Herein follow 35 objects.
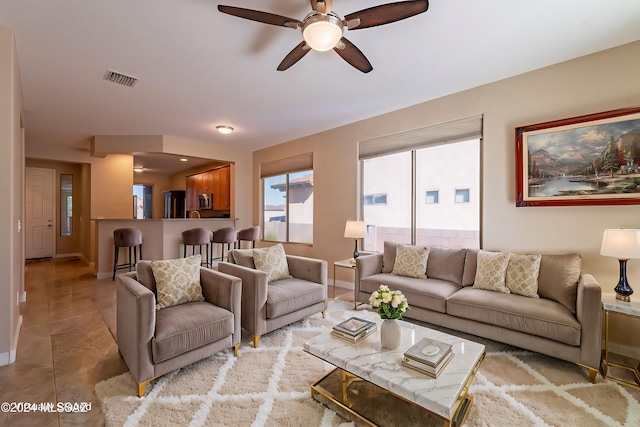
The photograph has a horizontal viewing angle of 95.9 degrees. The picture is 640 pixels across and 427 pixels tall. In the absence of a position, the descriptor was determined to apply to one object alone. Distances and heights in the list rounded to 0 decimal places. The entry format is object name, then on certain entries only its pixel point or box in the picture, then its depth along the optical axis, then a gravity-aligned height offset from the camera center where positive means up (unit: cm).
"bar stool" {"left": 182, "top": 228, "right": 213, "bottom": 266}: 536 -40
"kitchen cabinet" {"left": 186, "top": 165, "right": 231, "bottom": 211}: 676 +74
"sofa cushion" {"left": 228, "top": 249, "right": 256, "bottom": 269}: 320 -47
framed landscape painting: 248 +51
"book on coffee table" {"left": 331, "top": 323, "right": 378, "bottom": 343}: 190 -81
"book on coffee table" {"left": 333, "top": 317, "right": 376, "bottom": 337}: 194 -78
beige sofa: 209 -77
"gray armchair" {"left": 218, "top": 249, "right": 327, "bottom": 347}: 257 -76
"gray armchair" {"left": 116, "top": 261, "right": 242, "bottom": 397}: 189 -79
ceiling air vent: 299 +147
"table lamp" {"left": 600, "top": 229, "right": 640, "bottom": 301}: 215 -26
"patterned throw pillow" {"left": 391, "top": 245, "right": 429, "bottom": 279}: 334 -56
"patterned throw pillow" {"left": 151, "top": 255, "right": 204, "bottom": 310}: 234 -56
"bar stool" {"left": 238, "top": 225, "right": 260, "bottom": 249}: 579 -38
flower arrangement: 179 -56
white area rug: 169 -119
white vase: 181 -75
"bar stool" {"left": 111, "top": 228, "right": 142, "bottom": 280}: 489 -42
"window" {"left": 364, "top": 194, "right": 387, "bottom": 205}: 437 +24
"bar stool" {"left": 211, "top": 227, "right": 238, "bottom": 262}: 568 -41
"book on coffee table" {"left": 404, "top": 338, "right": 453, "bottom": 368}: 158 -79
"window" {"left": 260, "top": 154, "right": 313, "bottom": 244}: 548 +32
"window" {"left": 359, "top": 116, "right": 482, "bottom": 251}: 354 +41
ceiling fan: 175 +125
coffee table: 140 -86
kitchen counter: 514 -41
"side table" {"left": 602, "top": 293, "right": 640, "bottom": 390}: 201 -69
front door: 667 +7
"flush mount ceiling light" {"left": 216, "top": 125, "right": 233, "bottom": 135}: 477 +145
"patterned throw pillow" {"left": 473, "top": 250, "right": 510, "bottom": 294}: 276 -56
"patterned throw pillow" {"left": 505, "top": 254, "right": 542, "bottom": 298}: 261 -56
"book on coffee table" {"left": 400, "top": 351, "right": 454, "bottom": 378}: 153 -83
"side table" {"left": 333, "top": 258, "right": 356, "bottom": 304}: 373 -65
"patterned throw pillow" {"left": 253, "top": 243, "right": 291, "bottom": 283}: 313 -52
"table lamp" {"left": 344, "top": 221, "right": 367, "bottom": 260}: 390 -20
